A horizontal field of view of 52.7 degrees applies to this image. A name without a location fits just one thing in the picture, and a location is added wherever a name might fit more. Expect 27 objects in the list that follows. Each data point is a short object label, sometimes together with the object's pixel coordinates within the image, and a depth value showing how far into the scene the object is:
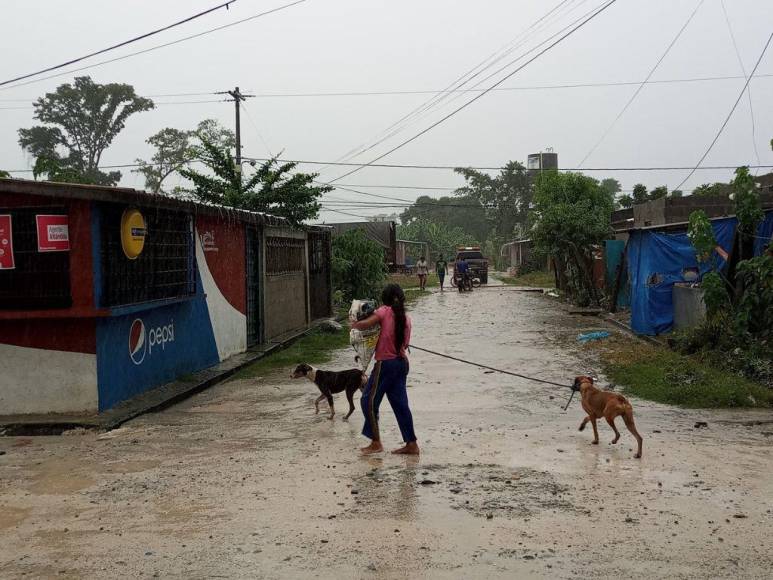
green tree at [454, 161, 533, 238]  72.06
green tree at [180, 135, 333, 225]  21.45
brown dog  7.29
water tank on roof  65.50
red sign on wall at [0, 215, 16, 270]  9.05
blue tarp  16.25
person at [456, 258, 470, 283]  37.88
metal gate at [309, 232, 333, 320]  21.88
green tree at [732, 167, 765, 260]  12.51
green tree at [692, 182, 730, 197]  27.82
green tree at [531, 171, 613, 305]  26.83
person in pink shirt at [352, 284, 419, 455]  7.35
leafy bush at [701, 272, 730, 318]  12.69
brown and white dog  9.15
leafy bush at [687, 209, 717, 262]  13.28
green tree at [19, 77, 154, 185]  49.19
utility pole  34.78
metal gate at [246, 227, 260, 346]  15.63
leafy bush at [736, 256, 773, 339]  11.31
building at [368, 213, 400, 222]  104.56
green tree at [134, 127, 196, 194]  52.69
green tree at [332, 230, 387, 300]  25.34
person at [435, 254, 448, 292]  39.78
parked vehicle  43.81
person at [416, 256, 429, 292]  38.84
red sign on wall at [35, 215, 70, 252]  8.92
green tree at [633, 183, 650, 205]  34.09
